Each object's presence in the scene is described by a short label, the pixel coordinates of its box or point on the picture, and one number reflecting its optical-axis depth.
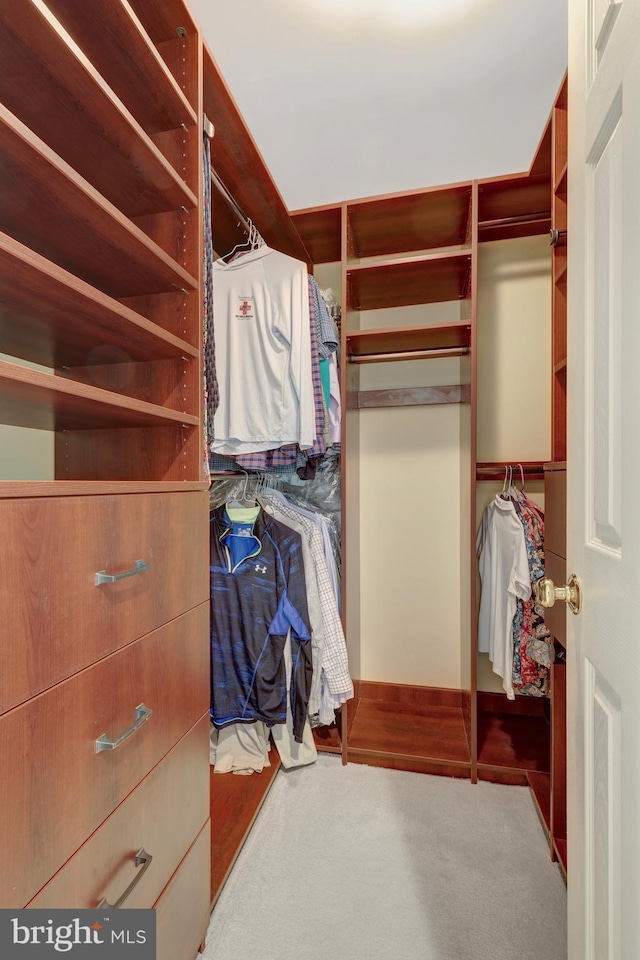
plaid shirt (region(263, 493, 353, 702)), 1.82
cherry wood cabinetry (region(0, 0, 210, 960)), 0.69
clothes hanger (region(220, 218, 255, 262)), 1.89
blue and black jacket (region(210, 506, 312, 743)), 1.76
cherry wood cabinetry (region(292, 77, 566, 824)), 1.90
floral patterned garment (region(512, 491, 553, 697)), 1.88
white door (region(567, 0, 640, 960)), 0.59
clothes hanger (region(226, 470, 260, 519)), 1.95
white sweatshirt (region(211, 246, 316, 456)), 1.77
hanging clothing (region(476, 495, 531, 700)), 1.90
